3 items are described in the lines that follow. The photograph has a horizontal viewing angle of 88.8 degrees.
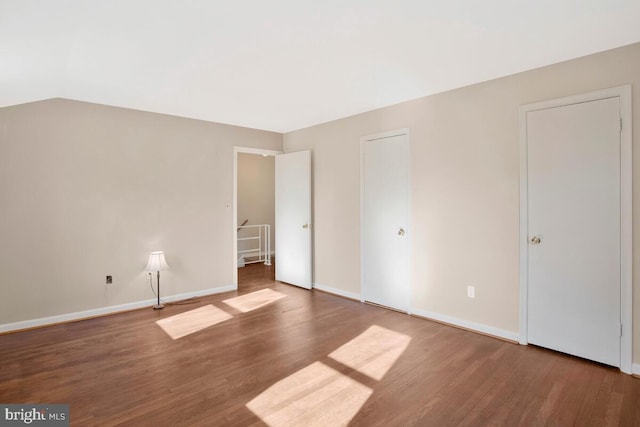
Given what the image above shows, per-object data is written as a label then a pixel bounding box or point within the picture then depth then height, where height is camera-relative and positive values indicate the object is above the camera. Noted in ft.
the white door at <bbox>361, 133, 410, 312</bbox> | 12.63 -0.34
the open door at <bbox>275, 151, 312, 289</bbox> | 16.26 -0.31
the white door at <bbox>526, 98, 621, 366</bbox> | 8.22 -0.48
